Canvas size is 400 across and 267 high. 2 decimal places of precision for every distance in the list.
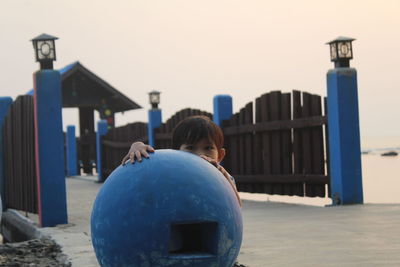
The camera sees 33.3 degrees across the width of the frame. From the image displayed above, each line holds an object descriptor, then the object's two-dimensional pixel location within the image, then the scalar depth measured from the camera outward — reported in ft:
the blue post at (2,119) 42.55
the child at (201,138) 13.87
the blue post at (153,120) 57.11
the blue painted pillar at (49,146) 29.17
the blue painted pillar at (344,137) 32.81
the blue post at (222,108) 43.73
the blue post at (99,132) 73.41
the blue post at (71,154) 90.99
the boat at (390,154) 172.45
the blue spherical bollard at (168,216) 12.01
